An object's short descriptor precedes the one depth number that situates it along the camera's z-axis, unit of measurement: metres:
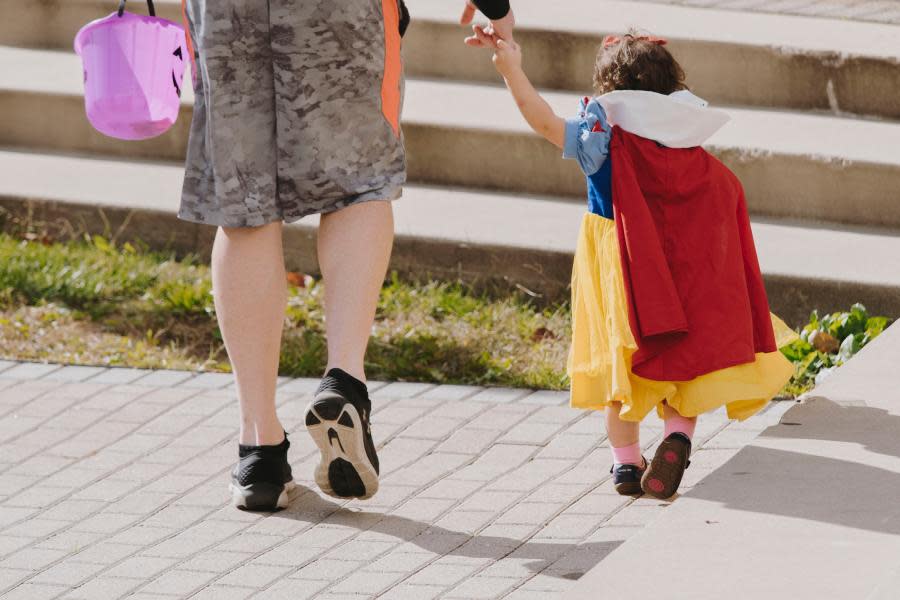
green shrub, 9.73
